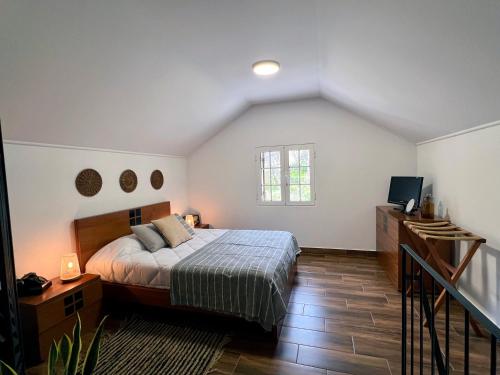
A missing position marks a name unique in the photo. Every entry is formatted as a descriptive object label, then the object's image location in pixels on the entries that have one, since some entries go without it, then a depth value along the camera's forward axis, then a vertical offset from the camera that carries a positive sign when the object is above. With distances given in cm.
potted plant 114 -80
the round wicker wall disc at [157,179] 394 +0
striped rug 190 -141
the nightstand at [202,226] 468 -90
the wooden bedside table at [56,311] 195 -108
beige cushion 312 -66
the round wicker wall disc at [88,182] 276 -1
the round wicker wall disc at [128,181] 335 -1
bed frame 246 -74
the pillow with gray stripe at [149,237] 295 -69
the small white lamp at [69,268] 235 -81
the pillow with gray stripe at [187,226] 362 -69
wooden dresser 284 -84
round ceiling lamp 267 +118
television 312 -25
